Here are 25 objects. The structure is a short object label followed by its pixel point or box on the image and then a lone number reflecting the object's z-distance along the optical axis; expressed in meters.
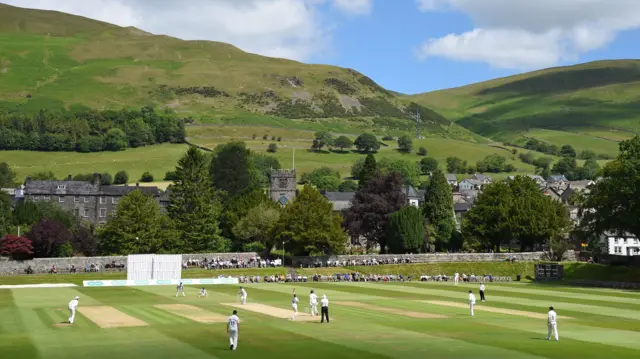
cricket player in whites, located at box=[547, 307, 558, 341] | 40.31
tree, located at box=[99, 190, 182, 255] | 110.56
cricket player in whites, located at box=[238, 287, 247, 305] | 60.52
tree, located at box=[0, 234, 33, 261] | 101.38
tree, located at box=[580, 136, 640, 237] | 95.56
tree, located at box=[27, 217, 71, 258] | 107.62
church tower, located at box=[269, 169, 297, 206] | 192.00
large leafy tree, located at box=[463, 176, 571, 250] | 120.94
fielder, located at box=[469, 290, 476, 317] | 52.66
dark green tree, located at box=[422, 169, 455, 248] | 138.00
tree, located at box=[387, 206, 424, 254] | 124.00
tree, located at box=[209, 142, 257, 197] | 190.25
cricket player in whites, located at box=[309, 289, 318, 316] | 50.88
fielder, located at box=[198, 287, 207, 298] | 68.81
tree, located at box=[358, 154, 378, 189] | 147.70
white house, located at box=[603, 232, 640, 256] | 157.52
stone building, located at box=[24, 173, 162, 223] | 171.62
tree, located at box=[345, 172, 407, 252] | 129.38
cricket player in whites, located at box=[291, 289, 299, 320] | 50.14
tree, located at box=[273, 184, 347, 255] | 112.75
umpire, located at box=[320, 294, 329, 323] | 46.97
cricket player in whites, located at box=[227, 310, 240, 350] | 36.84
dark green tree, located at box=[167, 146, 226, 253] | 118.56
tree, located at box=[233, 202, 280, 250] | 127.62
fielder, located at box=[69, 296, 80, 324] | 46.62
